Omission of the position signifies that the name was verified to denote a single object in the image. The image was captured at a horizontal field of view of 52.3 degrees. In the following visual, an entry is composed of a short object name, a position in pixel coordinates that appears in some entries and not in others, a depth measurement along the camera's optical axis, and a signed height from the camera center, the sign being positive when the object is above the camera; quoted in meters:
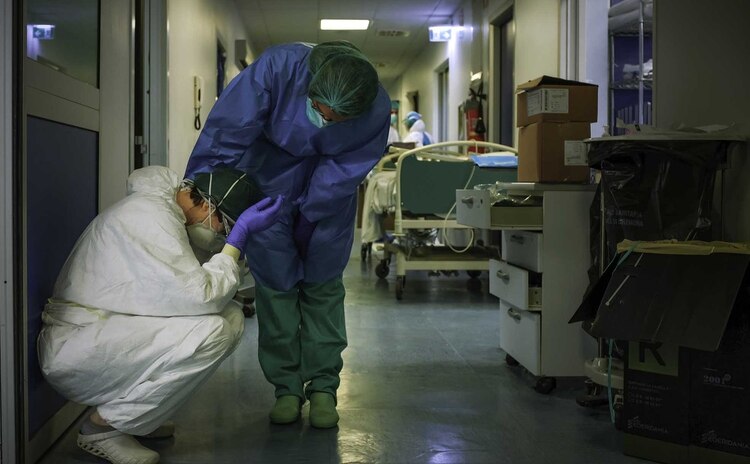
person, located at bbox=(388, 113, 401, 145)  8.89 +1.06
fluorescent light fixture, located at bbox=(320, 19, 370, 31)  9.60 +2.60
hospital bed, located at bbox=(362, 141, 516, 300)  5.03 +0.21
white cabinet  2.78 -0.18
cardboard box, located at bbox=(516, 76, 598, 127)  2.87 +0.47
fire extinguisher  6.84 +1.01
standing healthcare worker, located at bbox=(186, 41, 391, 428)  2.14 +0.16
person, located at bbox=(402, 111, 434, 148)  8.04 +1.01
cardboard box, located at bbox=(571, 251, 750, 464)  1.85 -0.27
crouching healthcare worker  1.83 -0.24
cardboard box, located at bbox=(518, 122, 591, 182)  2.87 +0.28
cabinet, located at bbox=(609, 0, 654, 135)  4.41 +0.98
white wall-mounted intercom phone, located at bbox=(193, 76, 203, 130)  5.57 +0.96
